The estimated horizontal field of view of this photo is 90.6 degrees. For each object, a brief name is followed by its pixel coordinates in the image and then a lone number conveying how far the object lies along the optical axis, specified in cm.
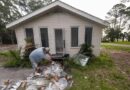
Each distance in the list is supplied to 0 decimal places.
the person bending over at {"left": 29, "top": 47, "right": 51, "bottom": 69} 311
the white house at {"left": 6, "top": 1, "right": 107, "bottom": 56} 423
